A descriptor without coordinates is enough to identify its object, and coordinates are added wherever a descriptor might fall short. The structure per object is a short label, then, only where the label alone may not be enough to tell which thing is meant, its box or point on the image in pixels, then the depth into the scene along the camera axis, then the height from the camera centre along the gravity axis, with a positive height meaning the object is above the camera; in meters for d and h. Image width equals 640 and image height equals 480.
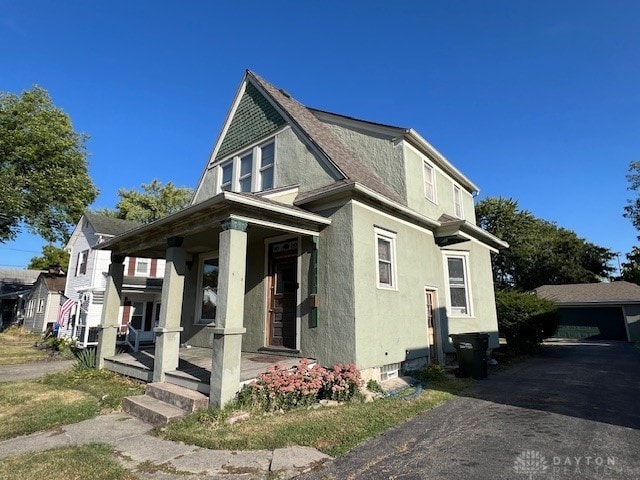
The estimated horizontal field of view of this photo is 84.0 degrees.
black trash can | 8.79 -1.02
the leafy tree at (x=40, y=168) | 19.89 +8.48
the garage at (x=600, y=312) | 24.41 +0.01
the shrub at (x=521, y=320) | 14.28 -0.30
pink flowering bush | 5.72 -1.22
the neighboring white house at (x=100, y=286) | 18.47 +1.48
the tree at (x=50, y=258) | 44.76 +7.43
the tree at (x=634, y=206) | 26.11 +8.02
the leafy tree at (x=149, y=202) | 35.59 +11.27
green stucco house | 6.93 +1.52
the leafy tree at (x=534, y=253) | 35.16 +5.90
